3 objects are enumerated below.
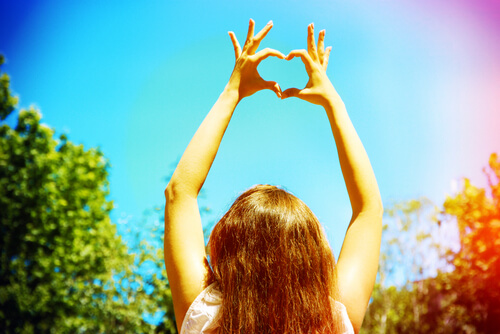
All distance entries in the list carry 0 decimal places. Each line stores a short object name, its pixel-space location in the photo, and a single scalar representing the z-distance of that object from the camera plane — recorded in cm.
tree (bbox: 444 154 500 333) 833
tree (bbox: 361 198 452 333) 1520
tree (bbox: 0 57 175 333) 1448
